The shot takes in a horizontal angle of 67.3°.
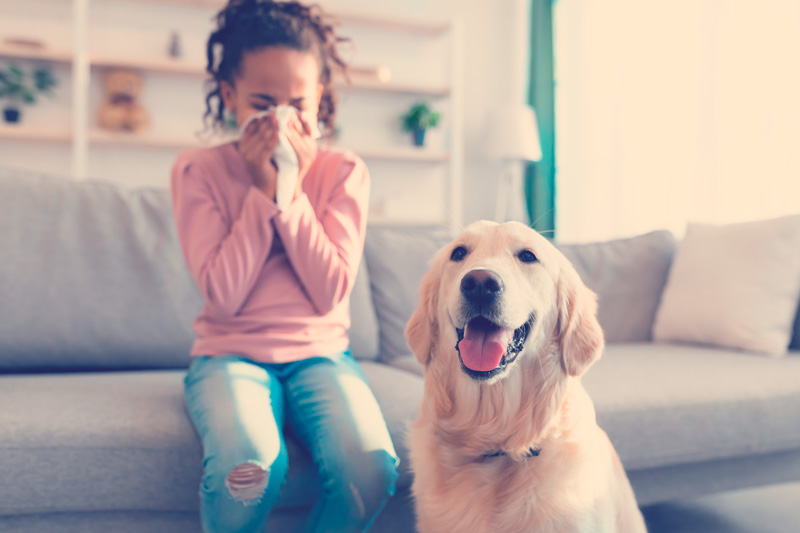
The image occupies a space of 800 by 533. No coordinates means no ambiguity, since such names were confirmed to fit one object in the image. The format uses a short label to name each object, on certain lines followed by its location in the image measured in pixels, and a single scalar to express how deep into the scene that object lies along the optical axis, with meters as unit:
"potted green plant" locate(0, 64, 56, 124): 3.94
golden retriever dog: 1.06
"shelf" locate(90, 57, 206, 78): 4.09
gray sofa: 1.20
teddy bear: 4.12
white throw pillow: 2.05
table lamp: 4.43
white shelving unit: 3.98
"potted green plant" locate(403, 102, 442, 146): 4.76
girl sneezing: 1.11
